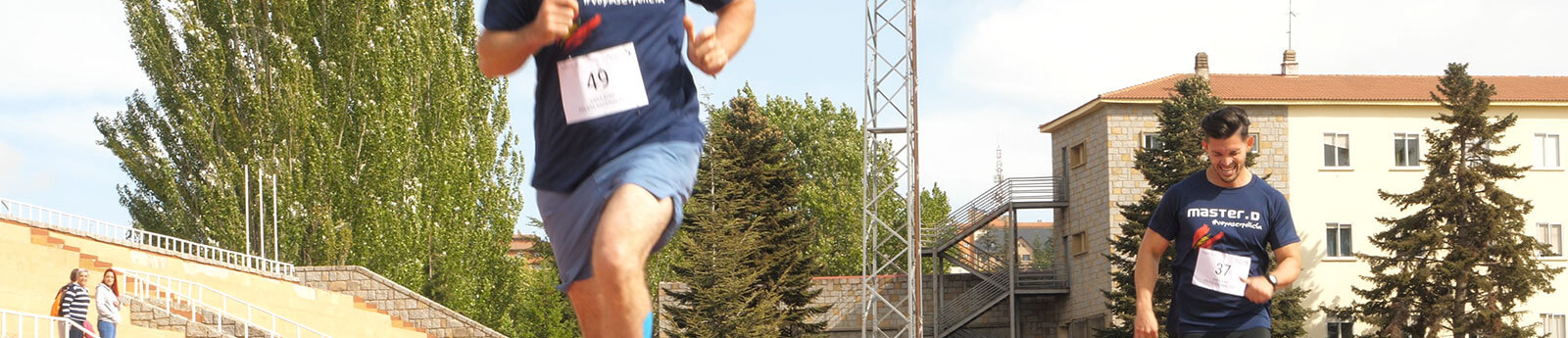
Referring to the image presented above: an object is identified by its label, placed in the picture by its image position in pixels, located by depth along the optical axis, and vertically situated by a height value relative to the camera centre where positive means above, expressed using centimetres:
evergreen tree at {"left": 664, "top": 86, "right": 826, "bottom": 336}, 4703 -169
